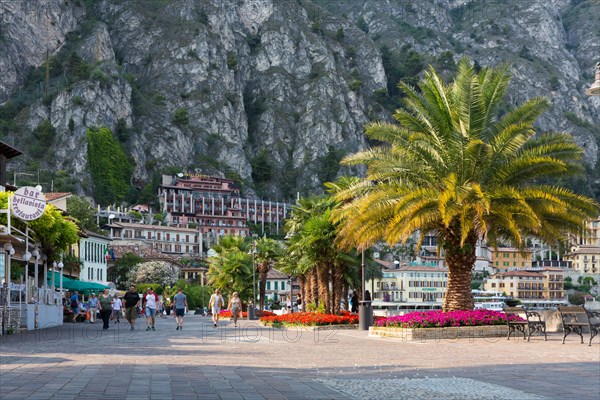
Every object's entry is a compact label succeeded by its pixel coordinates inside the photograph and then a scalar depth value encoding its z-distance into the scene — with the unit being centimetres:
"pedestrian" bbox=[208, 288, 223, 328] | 3828
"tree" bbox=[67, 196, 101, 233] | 12862
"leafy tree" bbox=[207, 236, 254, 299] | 7150
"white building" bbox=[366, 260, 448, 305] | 17575
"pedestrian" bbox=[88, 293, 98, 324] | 4619
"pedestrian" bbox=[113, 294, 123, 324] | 4725
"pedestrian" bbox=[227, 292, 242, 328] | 3859
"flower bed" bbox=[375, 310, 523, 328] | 2545
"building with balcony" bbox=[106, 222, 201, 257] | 16508
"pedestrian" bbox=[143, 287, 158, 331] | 3325
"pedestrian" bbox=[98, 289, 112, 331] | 3484
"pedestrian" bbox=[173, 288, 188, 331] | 3442
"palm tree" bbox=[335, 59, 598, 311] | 2605
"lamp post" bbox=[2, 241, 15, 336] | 2728
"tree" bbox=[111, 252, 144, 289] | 13025
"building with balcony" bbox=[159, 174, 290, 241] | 19279
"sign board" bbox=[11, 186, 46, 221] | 2597
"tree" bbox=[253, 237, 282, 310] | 7006
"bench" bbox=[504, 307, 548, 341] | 2354
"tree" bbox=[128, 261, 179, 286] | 12575
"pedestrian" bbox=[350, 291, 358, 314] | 4506
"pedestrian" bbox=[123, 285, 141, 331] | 3450
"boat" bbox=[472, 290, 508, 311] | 14532
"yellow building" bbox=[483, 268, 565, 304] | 18162
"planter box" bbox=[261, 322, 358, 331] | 3388
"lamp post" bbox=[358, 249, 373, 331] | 3344
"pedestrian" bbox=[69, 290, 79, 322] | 4722
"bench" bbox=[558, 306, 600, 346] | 2153
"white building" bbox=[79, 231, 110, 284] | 9344
